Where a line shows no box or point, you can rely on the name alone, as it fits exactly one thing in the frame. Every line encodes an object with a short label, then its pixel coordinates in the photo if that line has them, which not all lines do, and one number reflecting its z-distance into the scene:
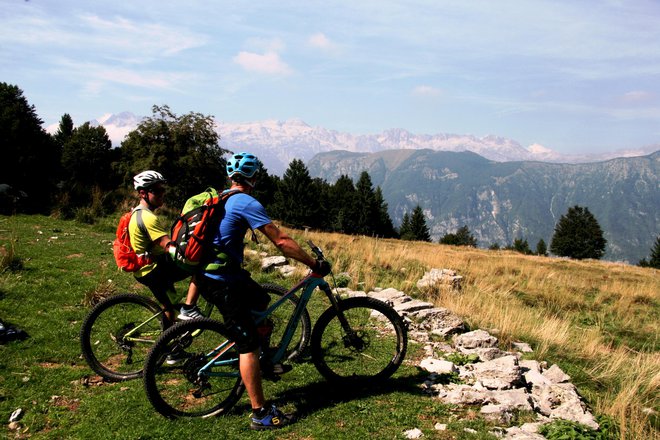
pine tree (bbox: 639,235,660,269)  78.09
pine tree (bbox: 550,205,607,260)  90.38
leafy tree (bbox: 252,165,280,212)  77.50
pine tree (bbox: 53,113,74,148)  69.34
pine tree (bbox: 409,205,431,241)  93.25
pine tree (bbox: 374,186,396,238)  85.69
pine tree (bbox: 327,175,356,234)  83.06
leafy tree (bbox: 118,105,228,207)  42.12
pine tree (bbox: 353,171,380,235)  82.62
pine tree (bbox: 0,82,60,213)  25.50
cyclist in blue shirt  4.37
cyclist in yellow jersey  5.27
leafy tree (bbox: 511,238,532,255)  95.72
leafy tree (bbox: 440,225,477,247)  106.00
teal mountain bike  4.54
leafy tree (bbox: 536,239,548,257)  97.28
